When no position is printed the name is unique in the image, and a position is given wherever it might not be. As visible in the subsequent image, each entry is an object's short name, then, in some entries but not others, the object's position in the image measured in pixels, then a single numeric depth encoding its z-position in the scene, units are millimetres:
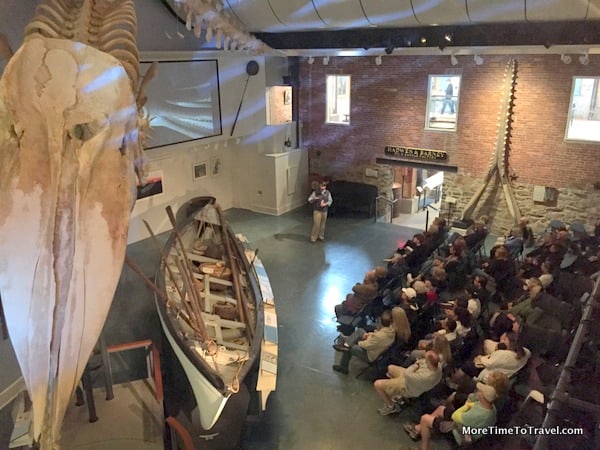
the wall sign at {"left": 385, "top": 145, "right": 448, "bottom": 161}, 11398
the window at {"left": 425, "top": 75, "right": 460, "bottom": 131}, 11344
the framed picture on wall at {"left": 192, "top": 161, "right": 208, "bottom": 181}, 11695
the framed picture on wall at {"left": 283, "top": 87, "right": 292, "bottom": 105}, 13492
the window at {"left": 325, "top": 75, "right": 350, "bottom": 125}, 12789
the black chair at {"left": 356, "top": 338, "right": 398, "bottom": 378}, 6087
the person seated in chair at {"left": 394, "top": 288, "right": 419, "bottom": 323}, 6172
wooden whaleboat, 4812
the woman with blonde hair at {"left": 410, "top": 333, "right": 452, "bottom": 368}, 5395
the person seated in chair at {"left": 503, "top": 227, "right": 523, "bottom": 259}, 8373
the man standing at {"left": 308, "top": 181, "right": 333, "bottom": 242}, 10461
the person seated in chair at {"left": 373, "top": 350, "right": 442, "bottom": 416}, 5258
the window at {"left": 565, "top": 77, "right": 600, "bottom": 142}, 9906
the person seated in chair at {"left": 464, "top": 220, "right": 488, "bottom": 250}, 8430
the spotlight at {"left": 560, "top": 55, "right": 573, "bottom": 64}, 8430
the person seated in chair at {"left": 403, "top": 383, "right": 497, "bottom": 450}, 4602
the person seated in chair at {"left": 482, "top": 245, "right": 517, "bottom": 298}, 7375
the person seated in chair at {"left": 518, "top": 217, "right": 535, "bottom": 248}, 9672
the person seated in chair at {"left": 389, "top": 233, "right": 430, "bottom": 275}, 7816
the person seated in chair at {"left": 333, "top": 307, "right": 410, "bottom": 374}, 5945
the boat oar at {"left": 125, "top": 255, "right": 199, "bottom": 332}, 5535
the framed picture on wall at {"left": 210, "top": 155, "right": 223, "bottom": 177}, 12215
